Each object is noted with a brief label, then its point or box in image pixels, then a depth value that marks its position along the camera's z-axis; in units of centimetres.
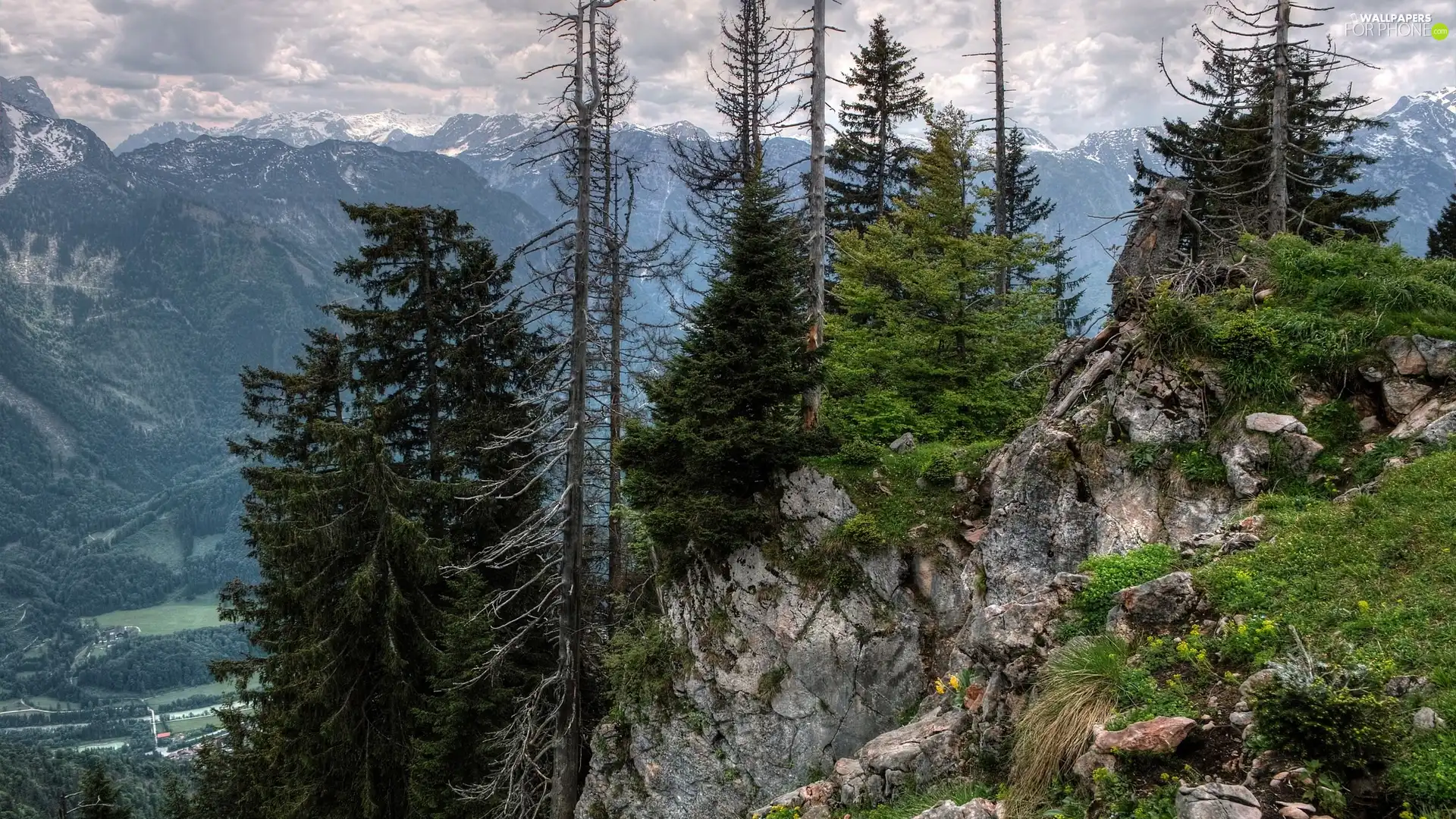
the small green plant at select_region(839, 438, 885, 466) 1335
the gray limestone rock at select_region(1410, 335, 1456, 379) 849
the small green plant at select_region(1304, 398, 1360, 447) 864
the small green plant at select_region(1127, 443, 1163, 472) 971
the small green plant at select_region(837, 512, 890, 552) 1220
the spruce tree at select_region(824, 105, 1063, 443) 1502
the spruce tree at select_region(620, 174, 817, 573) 1230
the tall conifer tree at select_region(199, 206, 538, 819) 1673
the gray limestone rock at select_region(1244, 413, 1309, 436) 873
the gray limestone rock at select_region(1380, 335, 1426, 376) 869
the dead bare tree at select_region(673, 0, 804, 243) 2239
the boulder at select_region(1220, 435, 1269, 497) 871
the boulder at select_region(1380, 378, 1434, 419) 845
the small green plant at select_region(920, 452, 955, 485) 1304
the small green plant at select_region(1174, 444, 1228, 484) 914
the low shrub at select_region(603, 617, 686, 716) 1317
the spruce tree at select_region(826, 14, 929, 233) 2483
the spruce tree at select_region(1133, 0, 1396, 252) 1509
